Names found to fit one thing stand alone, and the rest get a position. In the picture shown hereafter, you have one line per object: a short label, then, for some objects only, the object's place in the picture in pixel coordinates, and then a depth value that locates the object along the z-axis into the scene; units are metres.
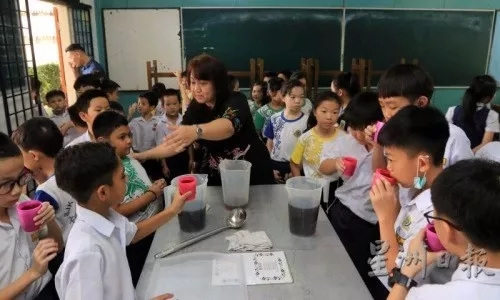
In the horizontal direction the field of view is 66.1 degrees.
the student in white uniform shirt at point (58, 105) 3.60
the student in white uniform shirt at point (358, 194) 1.86
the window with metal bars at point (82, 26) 4.98
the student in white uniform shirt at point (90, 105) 2.38
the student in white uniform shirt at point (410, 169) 1.30
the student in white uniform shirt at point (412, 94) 1.65
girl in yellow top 2.27
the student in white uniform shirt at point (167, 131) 2.82
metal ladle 1.37
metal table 1.14
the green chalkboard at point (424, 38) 5.62
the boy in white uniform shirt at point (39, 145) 1.79
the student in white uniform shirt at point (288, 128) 3.07
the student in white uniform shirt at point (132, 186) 1.76
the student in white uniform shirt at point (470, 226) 0.81
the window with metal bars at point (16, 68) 3.29
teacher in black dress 1.80
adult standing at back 4.16
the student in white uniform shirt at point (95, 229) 1.07
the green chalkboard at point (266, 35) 5.51
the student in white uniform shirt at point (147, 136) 3.22
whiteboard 5.41
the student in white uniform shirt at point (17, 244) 1.23
